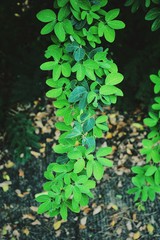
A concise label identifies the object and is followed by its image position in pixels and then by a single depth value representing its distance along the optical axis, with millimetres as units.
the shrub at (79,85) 1329
